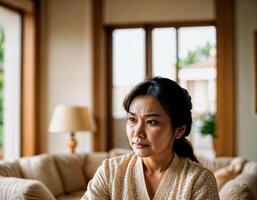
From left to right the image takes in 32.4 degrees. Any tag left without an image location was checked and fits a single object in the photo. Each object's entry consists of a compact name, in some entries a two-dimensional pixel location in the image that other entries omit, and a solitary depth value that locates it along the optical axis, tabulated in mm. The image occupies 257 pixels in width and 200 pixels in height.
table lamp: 4406
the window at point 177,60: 4840
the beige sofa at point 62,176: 2756
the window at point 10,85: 4805
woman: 1342
